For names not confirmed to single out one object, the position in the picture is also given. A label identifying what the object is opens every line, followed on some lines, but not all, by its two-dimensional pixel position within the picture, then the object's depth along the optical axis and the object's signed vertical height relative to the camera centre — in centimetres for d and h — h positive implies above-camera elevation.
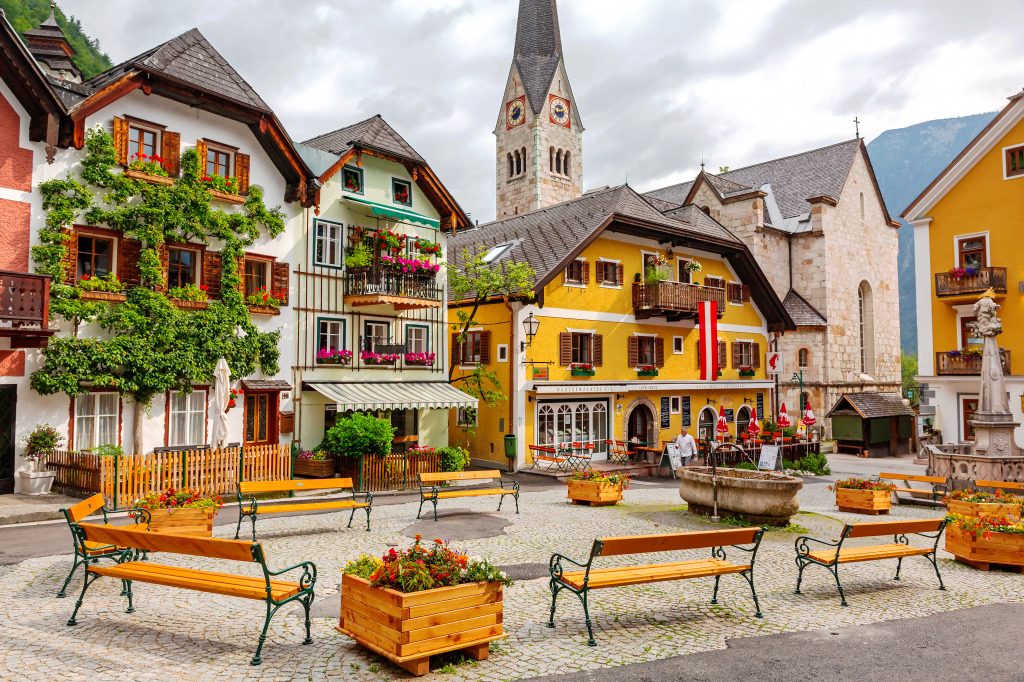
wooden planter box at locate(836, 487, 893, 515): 1602 -264
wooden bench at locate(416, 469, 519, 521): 1396 -210
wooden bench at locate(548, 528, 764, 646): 725 -199
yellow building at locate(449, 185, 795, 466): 2534 +235
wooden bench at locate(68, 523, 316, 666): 651 -183
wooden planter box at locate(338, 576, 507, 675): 602 -206
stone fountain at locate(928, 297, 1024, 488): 1761 -130
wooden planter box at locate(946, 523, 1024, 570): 1043 -246
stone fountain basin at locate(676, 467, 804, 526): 1328 -212
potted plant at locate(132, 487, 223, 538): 993 -175
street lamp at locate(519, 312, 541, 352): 2455 +212
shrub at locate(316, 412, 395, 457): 1831 -125
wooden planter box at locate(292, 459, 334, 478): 1877 -212
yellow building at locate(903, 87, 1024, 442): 2917 +531
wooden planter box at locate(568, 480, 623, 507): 1619 -245
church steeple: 5941 +2246
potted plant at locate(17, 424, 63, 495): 1534 -146
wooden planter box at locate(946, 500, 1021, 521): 1195 -213
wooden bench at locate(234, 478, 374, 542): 1162 -190
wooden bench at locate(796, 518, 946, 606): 875 -213
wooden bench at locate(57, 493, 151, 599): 774 -172
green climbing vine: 1611 +206
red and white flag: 2920 +216
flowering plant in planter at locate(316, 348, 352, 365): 2108 +95
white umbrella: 1622 -25
